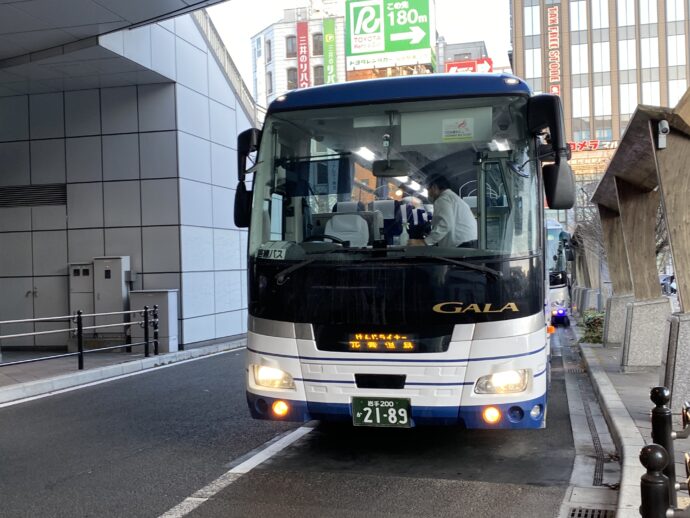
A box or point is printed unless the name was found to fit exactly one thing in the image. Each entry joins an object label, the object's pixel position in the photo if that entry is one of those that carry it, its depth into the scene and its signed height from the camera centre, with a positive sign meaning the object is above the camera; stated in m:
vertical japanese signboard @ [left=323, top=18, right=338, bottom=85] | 67.20 +20.01
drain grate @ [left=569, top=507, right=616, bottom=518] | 4.81 -1.84
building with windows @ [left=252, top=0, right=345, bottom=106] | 69.31 +22.68
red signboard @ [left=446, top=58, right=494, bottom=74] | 56.50 +15.62
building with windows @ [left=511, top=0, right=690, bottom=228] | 68.25 +19.60
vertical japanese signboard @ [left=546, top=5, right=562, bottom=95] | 70.38 +20.86
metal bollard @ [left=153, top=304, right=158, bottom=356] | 14.18 -1.44
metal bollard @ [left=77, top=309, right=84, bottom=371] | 11.68 -1.43
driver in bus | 5.63 +0.23
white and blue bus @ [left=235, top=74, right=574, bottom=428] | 5.52 -0.02
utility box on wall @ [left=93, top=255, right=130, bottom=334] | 15.92 -0.68
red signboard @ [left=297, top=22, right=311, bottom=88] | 66.56 +20.63
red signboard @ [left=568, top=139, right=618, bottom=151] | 49.09 +7.60
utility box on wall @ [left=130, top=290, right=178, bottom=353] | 14.78 -1.10
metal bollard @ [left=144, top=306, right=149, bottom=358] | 13.88 -1.50
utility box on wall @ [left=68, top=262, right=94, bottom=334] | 16.17 -0.70
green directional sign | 49.72 +16.14
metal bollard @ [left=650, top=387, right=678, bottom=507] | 4.29 -1.09
